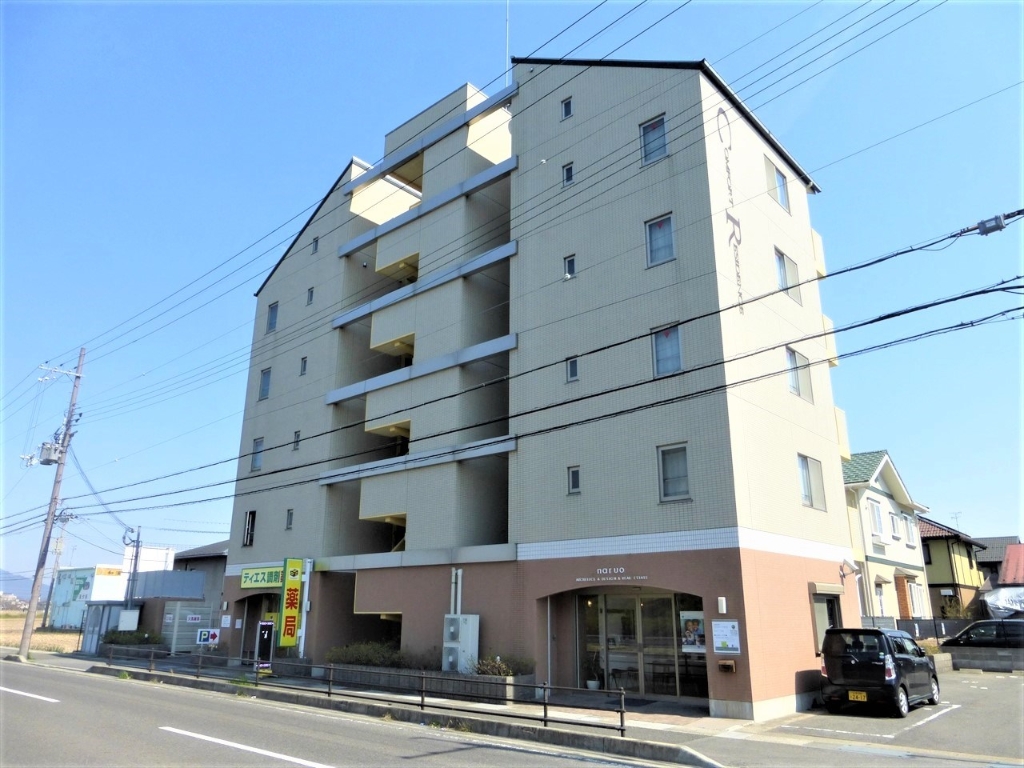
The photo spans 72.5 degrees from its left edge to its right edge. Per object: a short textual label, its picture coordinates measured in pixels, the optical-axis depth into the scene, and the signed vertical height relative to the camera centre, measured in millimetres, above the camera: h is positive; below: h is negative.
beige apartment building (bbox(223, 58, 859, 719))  17172 +5338
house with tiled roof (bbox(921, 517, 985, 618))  41688 +2010
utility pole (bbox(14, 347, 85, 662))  31612 +2919
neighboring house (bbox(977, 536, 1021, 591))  51981 +3196
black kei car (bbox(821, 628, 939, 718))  14891 -1395
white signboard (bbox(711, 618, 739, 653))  15383 -696
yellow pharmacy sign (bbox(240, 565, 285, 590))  27312 +887
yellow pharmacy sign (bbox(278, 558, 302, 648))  25328 -87
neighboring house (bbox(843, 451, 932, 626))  29609 +2864
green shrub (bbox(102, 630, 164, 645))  34000 -1781
